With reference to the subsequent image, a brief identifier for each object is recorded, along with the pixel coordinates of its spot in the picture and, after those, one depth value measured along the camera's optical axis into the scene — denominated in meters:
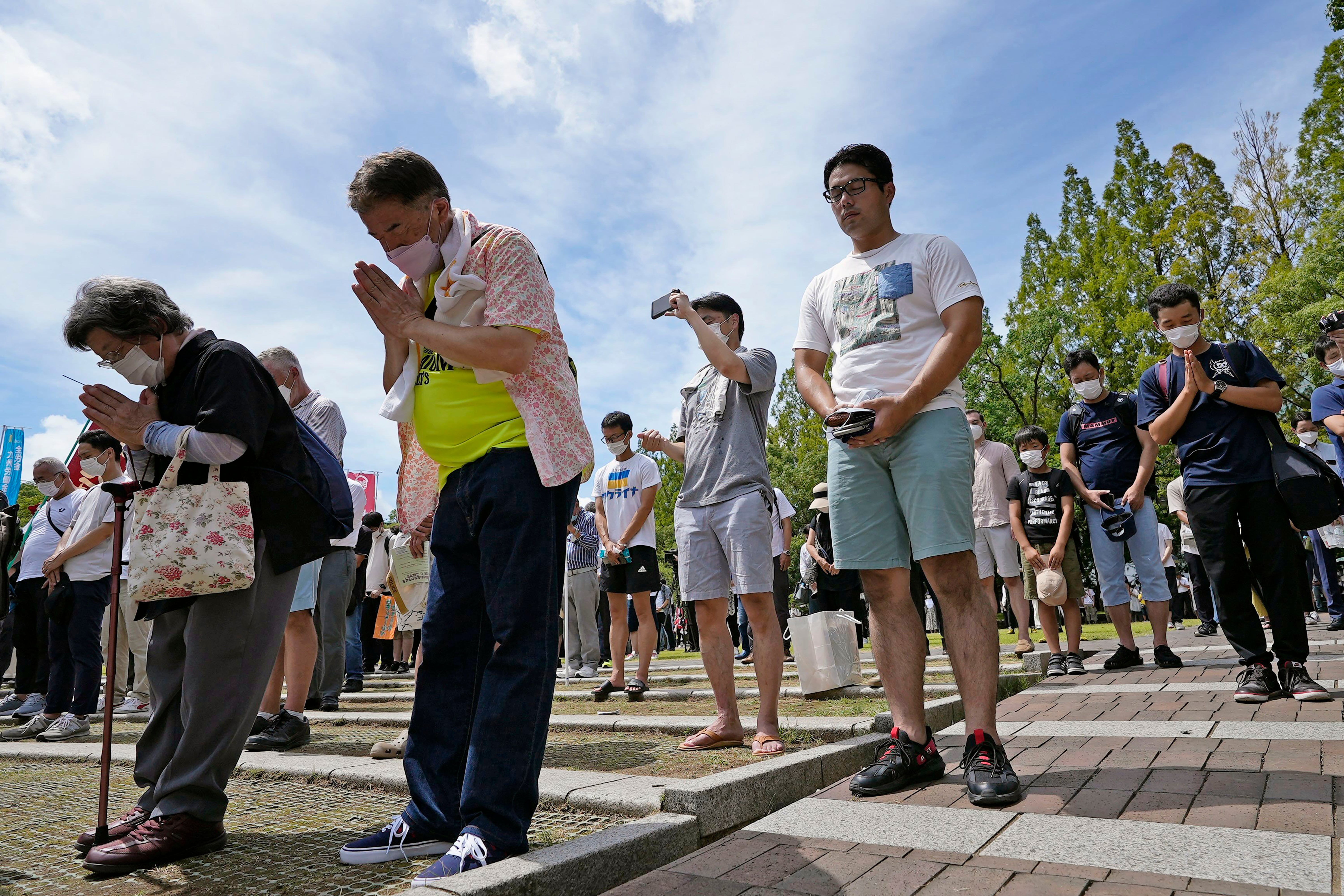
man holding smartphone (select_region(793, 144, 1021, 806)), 3.08
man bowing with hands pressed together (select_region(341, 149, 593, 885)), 2.36
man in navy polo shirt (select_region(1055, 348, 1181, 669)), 6.48
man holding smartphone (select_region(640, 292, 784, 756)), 4.00
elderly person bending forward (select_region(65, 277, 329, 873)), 2.79
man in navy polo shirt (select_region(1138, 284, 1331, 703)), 4.39
